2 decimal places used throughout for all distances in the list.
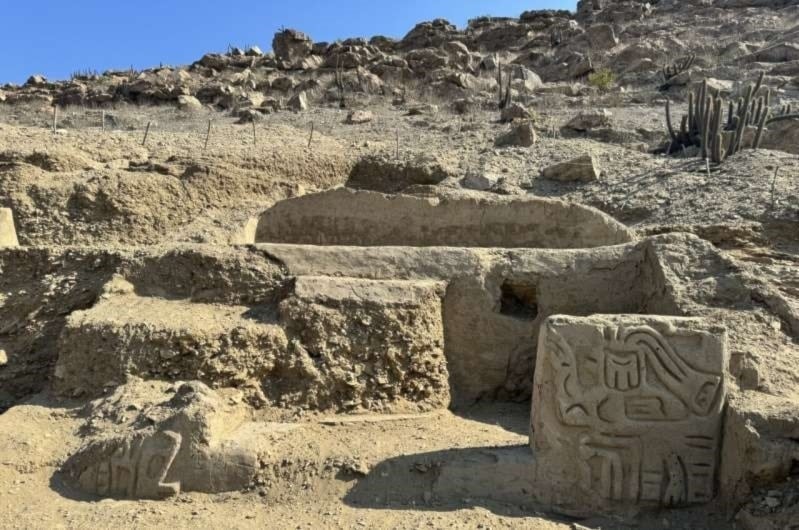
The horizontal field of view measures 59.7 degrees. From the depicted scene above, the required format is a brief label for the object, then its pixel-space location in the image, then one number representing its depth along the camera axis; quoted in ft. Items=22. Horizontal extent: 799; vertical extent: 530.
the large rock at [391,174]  34.04
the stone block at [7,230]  21.71
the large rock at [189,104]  57.54
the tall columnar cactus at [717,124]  34.76
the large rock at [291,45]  88.28
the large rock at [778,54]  64.49
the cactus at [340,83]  61.04
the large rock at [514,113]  47.21
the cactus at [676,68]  64.34
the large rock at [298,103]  56.29
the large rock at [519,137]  39.50
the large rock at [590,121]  44.80
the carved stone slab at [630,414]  12.75
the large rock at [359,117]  49.96
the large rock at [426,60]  78.02
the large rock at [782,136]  39.75
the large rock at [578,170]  34.14
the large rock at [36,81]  74.36
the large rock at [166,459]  13.42
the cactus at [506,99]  54.80
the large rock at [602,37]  85.51
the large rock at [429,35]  98.53
